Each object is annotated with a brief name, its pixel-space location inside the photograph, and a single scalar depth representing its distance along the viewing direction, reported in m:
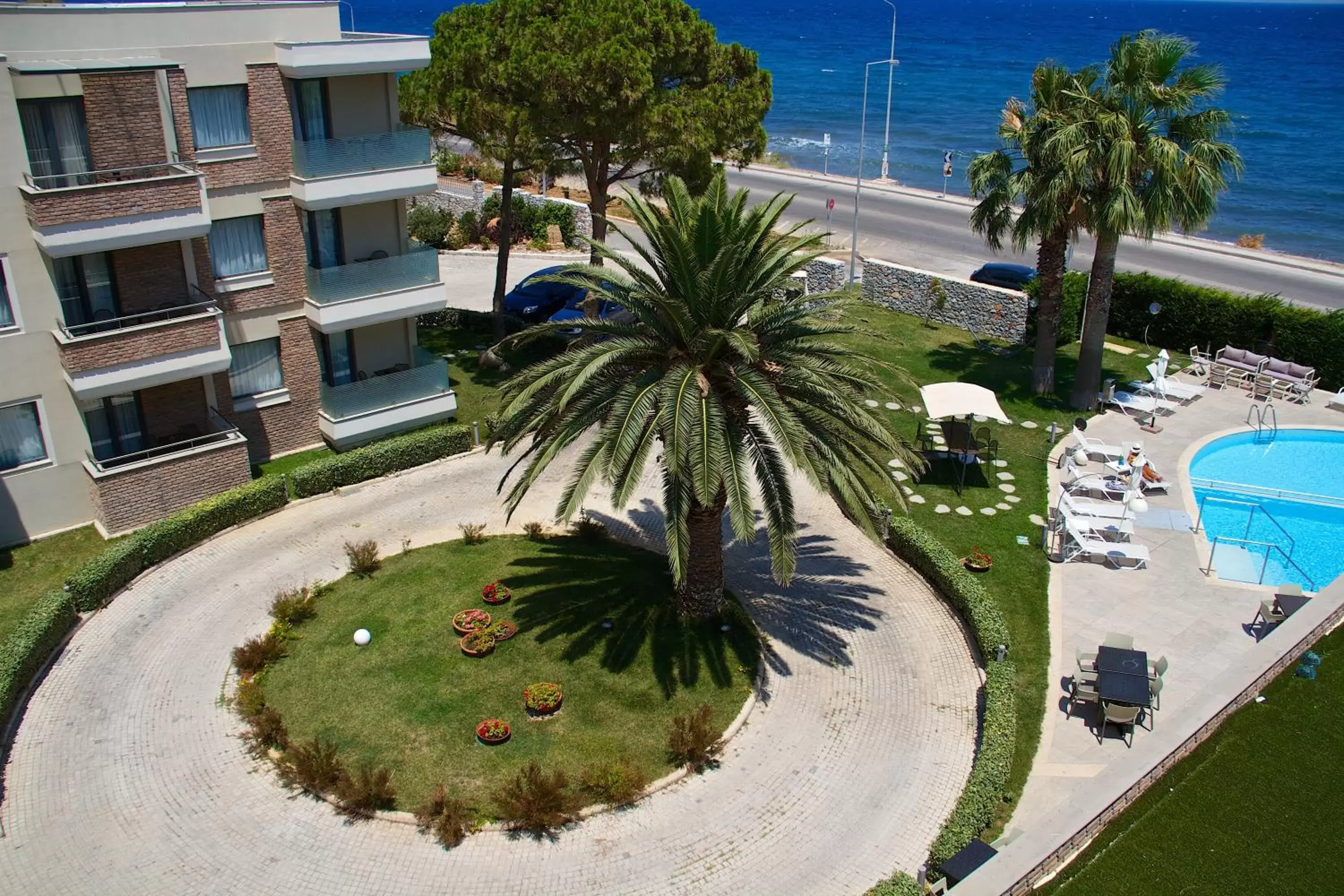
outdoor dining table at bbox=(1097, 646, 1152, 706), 17.36
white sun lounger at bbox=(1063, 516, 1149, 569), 22.48
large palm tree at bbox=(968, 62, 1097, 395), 27.20
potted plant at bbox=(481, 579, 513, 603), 21.11
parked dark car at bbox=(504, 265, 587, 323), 35.78
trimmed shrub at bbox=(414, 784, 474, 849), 15.70
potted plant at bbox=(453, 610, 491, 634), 20.06
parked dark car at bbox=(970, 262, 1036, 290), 39.28
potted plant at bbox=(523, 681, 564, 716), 18.00
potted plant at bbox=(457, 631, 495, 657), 19.44
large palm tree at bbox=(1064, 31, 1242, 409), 26.25
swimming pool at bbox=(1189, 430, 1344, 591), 22.95
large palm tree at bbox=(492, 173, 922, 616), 17.06
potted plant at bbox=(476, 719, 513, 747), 17.39
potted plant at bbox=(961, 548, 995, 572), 22.22
